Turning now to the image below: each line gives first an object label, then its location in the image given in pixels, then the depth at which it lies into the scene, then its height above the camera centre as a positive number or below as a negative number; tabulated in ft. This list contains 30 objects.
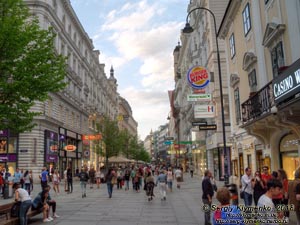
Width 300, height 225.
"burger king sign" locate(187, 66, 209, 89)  66.23 +16.04
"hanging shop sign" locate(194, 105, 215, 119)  65.98 +9.32
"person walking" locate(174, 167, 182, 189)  91.85 -4.26
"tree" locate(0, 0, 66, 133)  47.37 +13.92
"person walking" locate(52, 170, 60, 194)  78.24 -4.01
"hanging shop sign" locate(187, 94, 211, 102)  63.21 +11.62
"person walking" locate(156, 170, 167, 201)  61.26 -4.24
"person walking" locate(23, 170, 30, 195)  75.31 -3.70
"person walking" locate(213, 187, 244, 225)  16.07 -2.48
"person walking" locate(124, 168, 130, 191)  89.18 -3.95
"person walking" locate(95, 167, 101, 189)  94.53 -3.89
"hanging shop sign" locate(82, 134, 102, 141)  130.26 +9.61
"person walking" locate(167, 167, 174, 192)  82.36 -4.27
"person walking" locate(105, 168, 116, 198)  66.06 -3.93
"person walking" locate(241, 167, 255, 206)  40.22 -3.02
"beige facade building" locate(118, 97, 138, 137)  369.01 +59.36
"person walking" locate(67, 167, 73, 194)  80.59 -3.72
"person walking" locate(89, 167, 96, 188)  101.81 -3.59
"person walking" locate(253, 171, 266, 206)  36.76 -3.20
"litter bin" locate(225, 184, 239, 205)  34.31 -3.50
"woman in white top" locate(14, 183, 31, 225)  34.45 -3.83
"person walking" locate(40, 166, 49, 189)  73.96 -2.96
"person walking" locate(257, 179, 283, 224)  17.58 -2.32
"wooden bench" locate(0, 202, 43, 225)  33.19 -5.42
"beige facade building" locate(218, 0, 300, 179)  38.91 +12.96
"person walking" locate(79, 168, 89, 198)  67.92 -3.60
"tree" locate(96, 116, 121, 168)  165.89 +11.13
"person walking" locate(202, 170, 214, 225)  35.68 -3.29
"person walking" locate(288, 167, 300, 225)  26.45 -2.91
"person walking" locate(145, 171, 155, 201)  61.21 -4.85
